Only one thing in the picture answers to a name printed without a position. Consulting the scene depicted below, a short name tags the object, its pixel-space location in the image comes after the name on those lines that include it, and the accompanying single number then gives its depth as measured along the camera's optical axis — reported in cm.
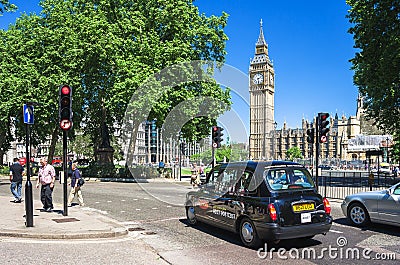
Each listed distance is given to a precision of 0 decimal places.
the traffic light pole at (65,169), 1216
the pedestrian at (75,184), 1542
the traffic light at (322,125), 1842
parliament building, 15550
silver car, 1037
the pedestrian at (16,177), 1616
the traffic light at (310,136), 2006
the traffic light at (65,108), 1188
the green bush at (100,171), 3509
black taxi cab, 827
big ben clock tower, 16325
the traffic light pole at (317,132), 1897
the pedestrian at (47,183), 1350
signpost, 1041
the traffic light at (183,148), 3607
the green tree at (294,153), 15775
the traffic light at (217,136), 2384
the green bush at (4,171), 4079
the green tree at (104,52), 3017
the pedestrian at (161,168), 3609
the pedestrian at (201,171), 3085
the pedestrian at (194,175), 2879
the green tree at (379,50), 2407
